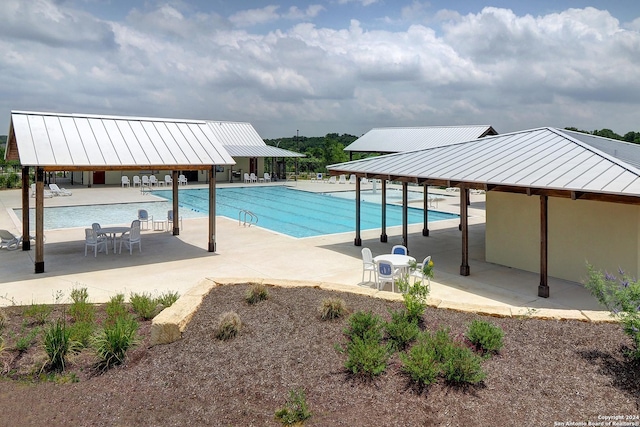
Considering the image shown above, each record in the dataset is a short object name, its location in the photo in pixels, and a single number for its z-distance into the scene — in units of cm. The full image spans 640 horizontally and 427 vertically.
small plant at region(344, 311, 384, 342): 567
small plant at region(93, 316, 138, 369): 550
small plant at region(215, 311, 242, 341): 598
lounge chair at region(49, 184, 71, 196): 2747
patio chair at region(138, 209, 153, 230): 1589
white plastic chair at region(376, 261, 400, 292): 895
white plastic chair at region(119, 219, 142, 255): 1243
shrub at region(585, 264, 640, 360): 485
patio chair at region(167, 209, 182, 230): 1601
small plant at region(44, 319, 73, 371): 551
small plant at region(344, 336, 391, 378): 488
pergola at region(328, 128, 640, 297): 820
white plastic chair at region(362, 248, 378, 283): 956
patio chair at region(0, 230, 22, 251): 1271
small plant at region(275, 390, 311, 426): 428
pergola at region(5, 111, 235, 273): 1037
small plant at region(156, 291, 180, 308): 744
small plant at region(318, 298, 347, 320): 646
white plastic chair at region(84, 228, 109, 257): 1205
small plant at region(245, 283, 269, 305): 719
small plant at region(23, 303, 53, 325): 694
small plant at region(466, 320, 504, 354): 529
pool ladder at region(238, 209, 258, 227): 1751
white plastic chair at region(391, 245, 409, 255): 1064
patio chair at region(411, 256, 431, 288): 945
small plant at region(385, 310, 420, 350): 557
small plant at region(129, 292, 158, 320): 711
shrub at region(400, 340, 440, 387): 468
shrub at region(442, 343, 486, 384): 463
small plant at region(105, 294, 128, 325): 684
